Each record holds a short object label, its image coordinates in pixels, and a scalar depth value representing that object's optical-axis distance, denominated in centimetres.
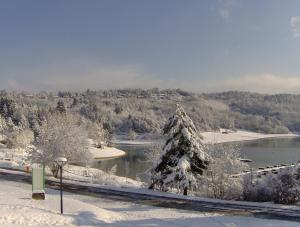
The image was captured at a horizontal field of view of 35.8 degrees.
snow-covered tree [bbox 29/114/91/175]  4738
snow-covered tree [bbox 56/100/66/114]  11949
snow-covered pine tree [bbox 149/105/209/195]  3372
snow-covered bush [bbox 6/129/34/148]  9962
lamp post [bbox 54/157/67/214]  2265
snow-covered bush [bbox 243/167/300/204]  2908
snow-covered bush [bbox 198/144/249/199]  3278
